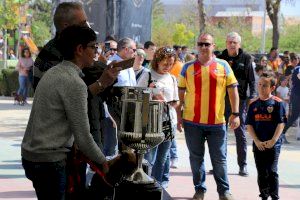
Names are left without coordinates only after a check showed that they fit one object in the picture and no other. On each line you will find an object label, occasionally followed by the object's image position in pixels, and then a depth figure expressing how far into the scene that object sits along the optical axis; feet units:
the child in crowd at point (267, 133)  26.58
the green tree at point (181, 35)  211.20
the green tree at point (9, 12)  132.26
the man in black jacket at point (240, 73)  34.40
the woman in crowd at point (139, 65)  29.45
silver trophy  16.71
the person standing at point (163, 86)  28.14
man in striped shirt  27.73
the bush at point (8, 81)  83.76
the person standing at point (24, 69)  71.87
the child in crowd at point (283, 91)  58.39
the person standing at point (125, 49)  30.86
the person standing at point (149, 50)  39.77
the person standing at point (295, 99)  50.58
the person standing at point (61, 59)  17.85
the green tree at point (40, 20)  227.81
